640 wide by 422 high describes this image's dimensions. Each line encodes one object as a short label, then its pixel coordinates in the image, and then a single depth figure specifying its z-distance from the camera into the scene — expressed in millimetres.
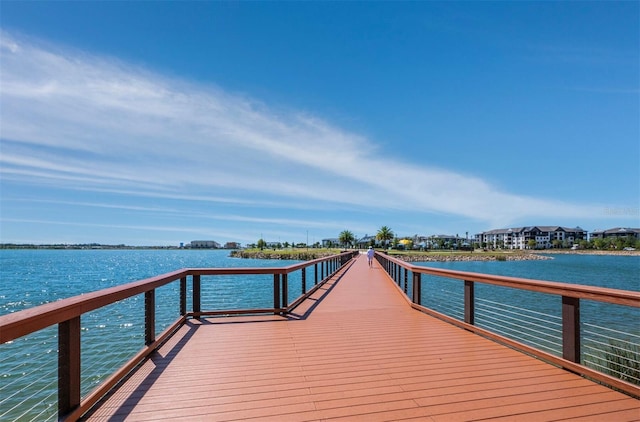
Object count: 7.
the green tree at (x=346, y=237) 93625
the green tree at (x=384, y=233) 80812
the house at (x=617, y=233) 134375
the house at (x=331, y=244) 130562
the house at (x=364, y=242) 114275
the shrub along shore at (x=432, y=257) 63188
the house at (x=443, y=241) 113062
